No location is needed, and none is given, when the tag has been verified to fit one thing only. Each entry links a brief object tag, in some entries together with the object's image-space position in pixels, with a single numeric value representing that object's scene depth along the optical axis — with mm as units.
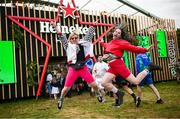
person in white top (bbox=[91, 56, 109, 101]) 5514
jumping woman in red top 3507
